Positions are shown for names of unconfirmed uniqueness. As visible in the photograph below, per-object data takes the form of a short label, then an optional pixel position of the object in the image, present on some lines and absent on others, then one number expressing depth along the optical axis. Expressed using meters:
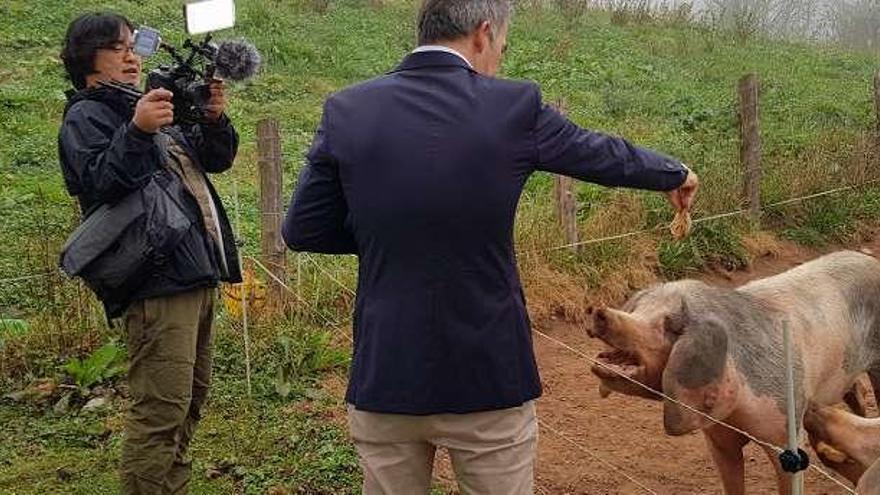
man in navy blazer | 2.27
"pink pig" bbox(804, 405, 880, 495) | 3.16
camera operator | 3.20
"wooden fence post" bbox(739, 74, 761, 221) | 8.93
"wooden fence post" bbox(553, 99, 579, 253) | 7.80
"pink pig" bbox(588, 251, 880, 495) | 3.29
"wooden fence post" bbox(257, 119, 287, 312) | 6.34
